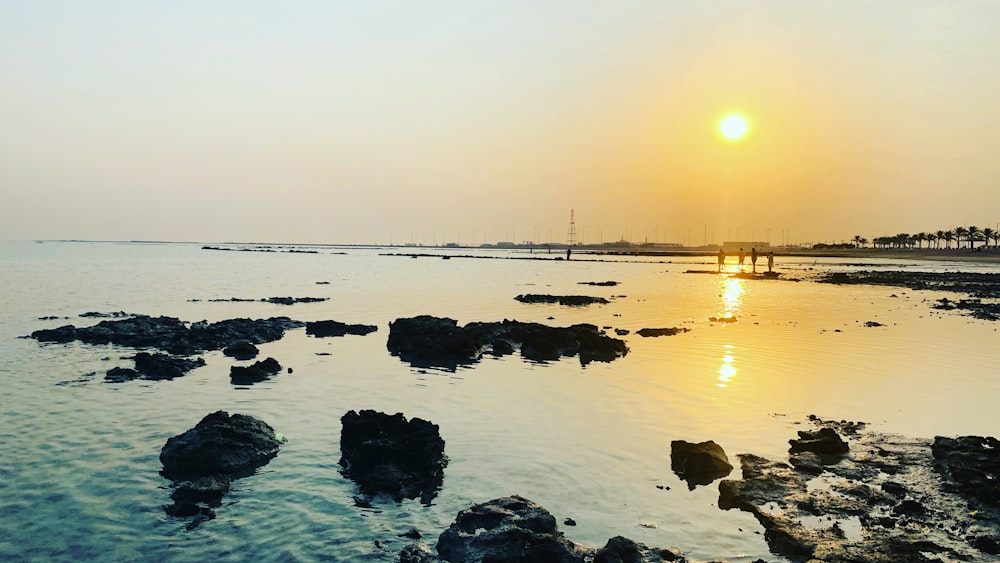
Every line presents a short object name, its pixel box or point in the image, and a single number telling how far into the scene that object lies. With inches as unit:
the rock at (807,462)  516.7
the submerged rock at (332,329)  1327.5
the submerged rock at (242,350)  1053.2
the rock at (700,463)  508.4
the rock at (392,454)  483.2
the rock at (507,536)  353.1
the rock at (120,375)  851.6
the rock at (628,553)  348.5
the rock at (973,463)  456.8
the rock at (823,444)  560.4
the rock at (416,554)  360.2
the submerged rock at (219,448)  510.3
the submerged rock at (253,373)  856.9
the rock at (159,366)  885.2
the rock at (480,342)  1085.1
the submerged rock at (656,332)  1355.1
